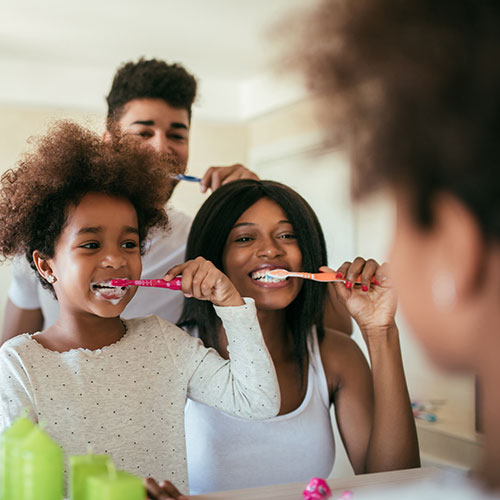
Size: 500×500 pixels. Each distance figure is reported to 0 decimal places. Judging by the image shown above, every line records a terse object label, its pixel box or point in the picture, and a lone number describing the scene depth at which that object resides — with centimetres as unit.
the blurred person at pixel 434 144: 48
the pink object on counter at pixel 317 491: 98
